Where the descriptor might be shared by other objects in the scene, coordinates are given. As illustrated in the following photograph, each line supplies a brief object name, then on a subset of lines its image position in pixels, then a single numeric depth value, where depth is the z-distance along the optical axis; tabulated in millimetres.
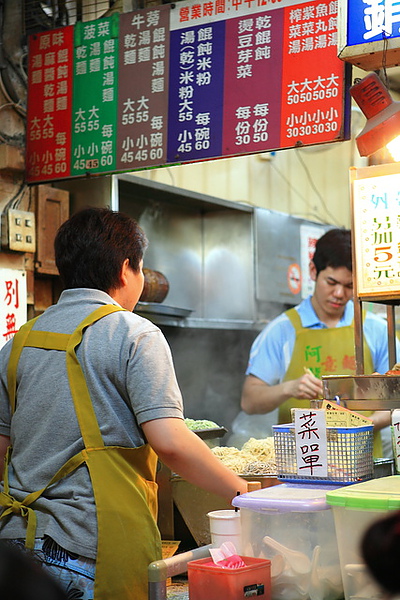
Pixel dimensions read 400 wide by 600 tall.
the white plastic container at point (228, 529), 2412
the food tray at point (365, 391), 2889
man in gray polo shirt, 2395
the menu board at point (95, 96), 4109
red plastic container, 2139
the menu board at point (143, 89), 3963
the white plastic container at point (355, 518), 2135
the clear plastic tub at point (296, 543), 2235
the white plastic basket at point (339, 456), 2506
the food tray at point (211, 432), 3612
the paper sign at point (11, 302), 4160
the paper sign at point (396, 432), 2541
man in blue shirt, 4770
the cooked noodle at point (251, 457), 3252
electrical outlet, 4219
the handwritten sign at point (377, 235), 3074
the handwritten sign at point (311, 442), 2520
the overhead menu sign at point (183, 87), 3602
